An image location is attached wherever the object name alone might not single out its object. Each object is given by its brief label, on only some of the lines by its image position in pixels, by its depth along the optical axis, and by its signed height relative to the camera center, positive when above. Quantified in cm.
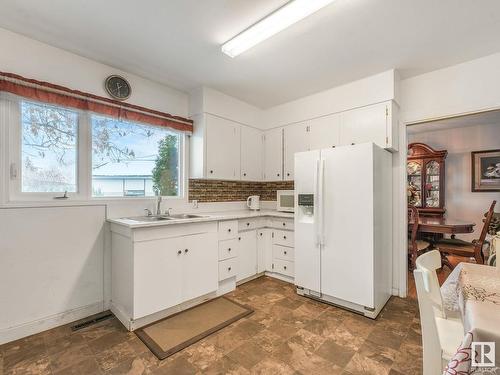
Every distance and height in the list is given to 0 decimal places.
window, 218 +33
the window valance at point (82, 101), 203 +82
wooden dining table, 330 -53
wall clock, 263 +107
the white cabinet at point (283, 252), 325 -86
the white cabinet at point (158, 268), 221 -78
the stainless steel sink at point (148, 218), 265 -33
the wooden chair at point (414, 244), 343 -82
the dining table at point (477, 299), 82 -50
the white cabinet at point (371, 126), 273 +71
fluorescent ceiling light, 170 +124
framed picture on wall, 465 +32
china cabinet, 512 +17
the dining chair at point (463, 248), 309 -80
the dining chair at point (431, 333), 117 -72
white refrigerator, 242 -41
